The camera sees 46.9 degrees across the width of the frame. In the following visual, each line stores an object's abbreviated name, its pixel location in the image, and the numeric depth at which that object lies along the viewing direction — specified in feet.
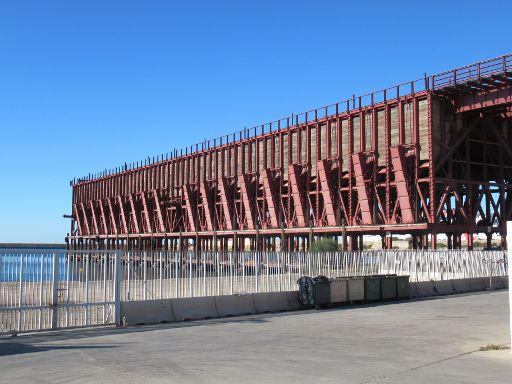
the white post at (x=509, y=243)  35.62
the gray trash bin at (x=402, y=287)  85.20
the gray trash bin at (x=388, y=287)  82.90
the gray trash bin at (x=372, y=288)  80.84
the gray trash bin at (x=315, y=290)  73.46
